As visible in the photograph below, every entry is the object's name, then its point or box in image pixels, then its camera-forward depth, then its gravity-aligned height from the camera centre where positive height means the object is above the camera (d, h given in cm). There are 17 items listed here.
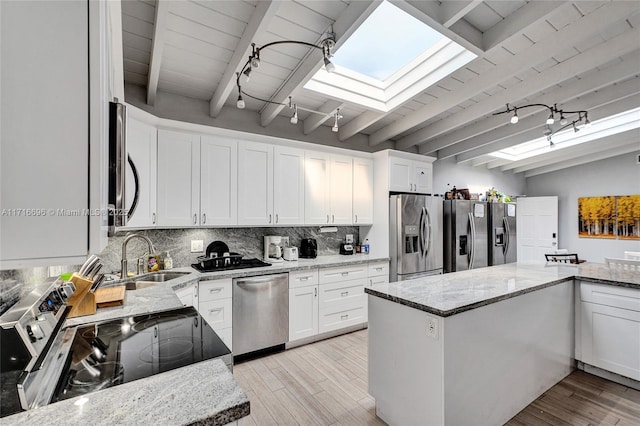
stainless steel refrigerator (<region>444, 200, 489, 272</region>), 460 -35
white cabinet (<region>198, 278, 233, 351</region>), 268 -84
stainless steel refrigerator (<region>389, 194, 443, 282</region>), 390 -30
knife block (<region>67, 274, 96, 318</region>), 142 -42
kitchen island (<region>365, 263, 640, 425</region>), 171 -88
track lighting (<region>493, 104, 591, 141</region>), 304 +107
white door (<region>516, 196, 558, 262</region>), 645 -30
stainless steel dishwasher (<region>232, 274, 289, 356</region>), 286 -99
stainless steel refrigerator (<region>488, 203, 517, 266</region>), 521 -35
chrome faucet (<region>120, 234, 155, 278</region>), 221 -34
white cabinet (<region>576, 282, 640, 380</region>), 237 -98
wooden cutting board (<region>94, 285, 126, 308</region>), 172 -49
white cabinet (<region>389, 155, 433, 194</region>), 407 +57
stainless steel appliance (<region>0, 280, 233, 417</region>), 87 -54
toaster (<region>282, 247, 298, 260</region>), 354 -46
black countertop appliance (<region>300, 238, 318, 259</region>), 380 -44
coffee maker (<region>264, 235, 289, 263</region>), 346 -40
